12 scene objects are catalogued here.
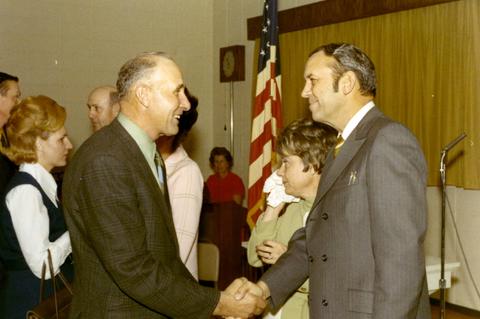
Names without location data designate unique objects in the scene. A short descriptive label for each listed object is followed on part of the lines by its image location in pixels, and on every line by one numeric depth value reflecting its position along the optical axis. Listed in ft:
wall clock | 25.25
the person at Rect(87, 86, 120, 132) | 11.60
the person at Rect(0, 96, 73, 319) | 8.14
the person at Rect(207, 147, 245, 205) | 23.66
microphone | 13.52
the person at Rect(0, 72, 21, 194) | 11.91
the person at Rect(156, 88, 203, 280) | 9.26
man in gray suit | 5.92
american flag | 19.13
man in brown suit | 6.26
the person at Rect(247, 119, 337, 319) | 8.27
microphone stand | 12.37
